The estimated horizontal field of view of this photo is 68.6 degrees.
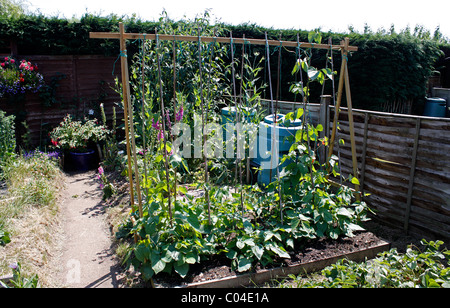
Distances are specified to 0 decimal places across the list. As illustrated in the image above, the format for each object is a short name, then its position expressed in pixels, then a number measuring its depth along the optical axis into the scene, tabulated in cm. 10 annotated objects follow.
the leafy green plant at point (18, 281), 213
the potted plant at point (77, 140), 551
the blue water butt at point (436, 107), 910
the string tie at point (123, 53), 251
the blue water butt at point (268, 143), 407
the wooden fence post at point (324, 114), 429
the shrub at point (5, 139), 451
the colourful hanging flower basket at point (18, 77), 542
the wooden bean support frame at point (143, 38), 254
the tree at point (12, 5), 1024
